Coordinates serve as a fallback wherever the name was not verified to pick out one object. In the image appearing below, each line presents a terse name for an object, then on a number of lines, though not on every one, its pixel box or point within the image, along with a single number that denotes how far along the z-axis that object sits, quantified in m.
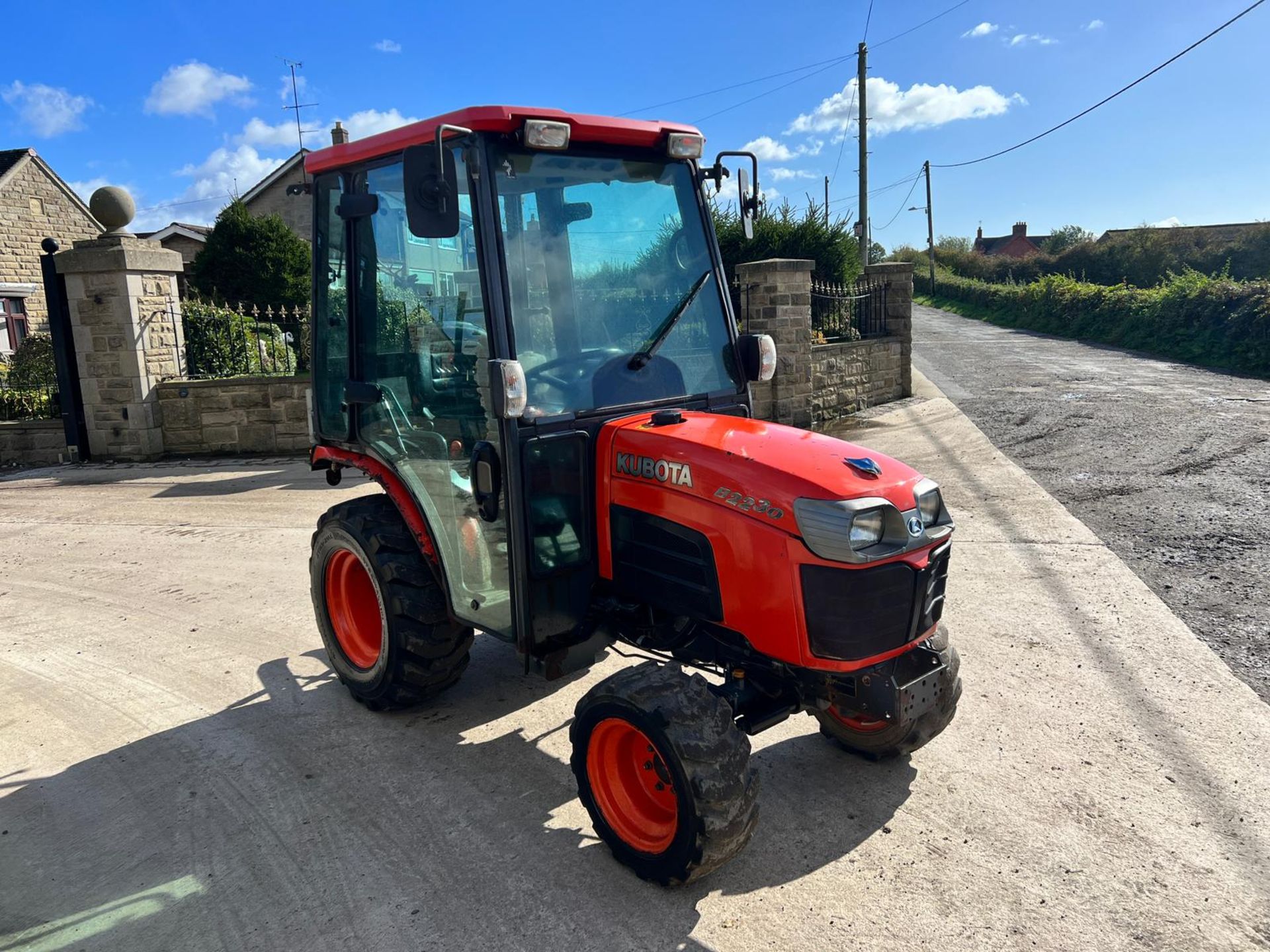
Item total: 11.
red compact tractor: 2.82
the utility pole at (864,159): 27.67
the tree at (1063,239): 49.97
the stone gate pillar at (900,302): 13.59
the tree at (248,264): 19.48
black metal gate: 10.78
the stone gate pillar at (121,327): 10.65
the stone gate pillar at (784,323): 10.62
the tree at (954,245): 58.63
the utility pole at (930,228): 45.75
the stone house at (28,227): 24.30
